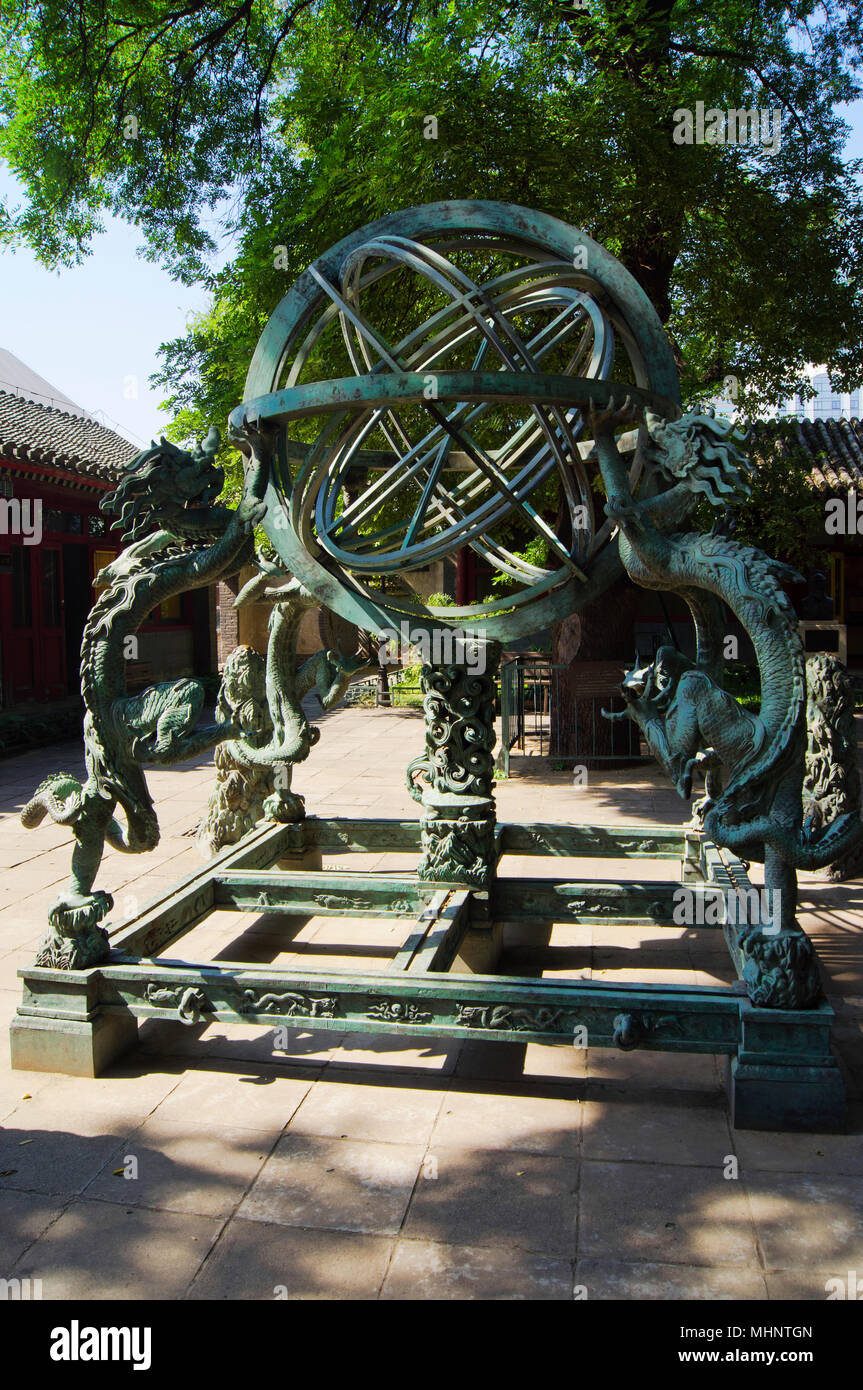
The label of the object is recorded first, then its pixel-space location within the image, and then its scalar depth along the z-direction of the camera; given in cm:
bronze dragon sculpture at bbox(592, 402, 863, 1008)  336
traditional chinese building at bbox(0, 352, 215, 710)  1377
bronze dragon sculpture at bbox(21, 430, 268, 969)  386
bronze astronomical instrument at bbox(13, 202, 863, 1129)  340
